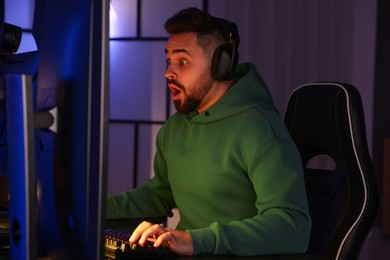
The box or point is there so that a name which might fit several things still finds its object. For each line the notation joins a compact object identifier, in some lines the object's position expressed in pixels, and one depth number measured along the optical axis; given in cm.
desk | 187
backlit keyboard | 178
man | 202
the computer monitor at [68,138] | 140
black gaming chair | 216
